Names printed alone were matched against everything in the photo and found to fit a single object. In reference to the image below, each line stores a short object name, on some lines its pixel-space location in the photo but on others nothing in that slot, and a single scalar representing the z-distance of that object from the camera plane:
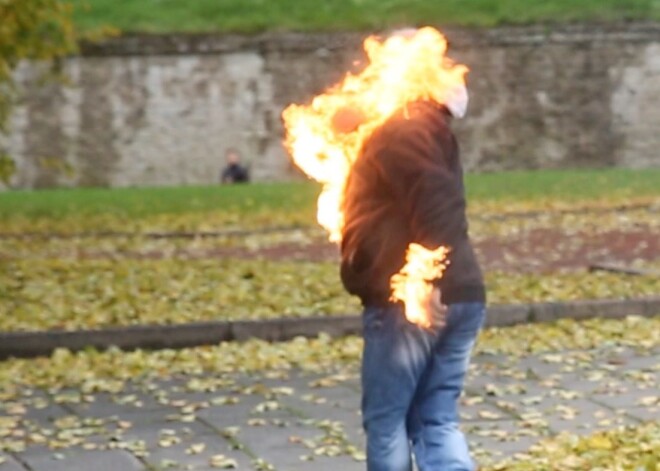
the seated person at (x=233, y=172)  64.81
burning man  13.16
